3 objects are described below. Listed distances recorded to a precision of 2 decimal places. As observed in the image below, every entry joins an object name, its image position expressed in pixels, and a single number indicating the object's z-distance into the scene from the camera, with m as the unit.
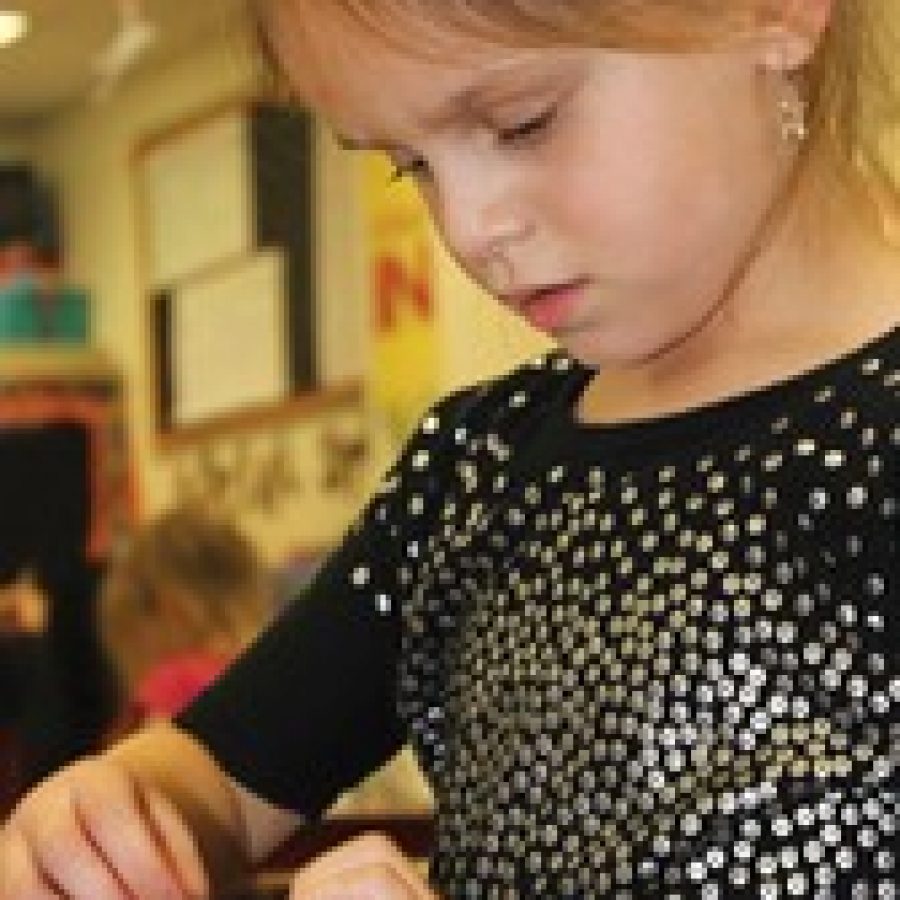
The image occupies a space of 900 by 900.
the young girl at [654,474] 1.04
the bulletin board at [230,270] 5.18
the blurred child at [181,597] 3.20
